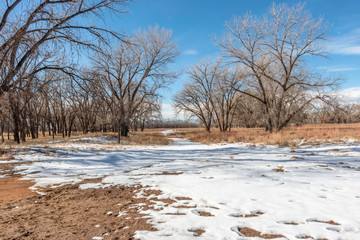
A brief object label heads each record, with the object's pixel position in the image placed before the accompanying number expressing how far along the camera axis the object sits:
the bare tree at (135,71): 20.75
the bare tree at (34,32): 6.59
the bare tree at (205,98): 30.20
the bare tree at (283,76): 17.23
